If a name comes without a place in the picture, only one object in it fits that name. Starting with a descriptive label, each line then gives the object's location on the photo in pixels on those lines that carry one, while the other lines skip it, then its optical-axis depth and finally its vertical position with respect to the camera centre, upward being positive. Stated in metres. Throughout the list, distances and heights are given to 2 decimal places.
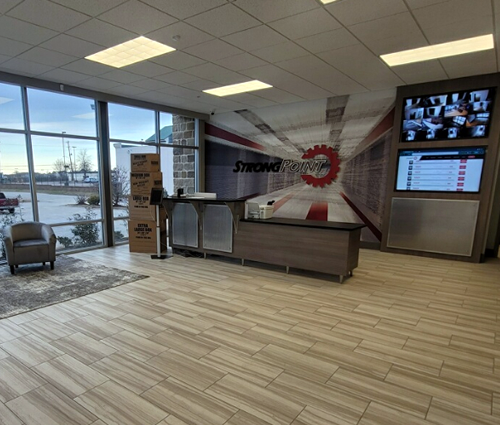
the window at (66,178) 5.73 -0.21
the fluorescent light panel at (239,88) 5.81 +1.72
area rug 3.69 -1.68
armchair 4.74 -1.25
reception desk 4.46 -1.08
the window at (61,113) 5.54 +1.07
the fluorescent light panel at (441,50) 3.96 +1.81
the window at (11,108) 5.14 +1.02
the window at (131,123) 6.70 +1.10
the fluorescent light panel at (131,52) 4.04 +1.69
